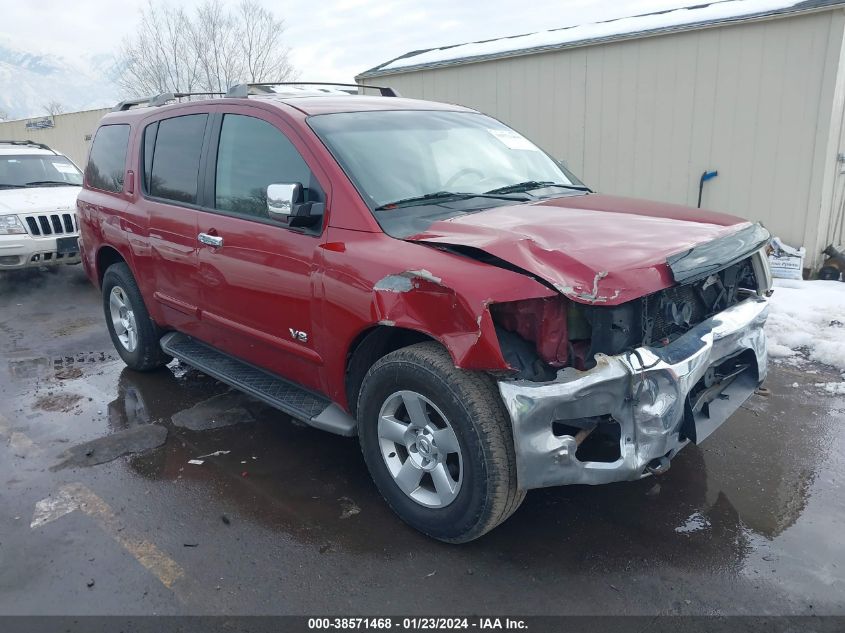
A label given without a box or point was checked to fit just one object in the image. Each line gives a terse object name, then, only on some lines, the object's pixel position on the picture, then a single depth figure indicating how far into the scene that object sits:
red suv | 2.57
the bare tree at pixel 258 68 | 31.03
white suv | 8.12
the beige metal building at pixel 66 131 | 18.89
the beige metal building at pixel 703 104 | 7.25
